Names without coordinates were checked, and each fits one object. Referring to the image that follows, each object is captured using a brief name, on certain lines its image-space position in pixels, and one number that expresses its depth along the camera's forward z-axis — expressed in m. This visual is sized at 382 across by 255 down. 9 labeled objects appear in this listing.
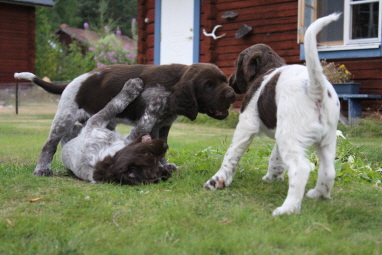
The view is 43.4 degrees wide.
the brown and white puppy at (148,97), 4.25
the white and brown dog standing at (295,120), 3.01
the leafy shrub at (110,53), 21.02
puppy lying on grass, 4.00
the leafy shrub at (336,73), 9.53
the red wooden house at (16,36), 20.97
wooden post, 16.38
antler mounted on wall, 12.45
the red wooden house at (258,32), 9.79
